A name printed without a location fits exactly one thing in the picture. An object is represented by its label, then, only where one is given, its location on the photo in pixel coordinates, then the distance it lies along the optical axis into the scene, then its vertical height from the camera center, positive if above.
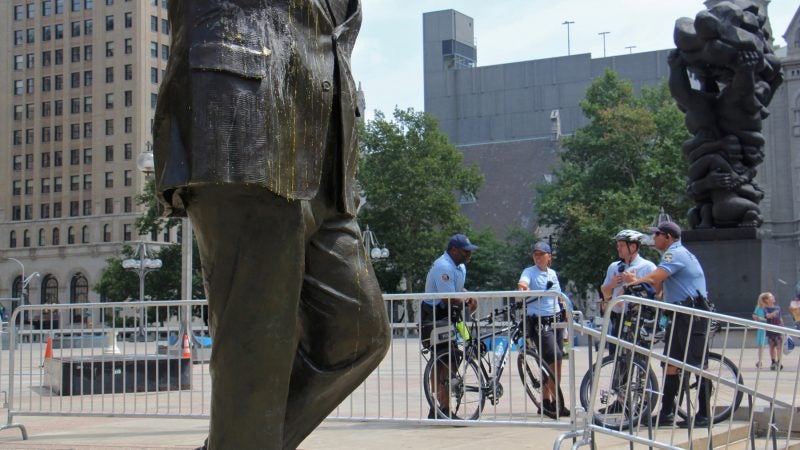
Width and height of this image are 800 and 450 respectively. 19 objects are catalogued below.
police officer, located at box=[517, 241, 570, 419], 8.66 -0.77
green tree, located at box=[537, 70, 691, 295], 60.00 +3.88
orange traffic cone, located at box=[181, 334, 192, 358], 9.24 -0.85
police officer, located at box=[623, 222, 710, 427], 9.16 -0.24
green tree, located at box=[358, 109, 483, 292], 70.75 +3.85
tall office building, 93.75 +11.18
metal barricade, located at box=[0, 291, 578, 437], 8.73 -1.01
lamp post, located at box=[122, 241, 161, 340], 48.25 -0.46
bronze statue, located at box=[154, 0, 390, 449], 3.22 +0.16
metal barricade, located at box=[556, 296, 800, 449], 6.11 -0.88
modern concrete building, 70.00 +11.60
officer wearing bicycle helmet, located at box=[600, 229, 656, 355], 10.32 -0.17
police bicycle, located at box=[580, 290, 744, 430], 6.41 -0.87
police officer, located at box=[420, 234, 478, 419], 8.82 -0.50
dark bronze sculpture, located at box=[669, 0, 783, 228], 18.61 +2.62
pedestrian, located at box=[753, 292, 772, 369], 17.60 -1.11
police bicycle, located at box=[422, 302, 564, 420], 8.91 -0.98
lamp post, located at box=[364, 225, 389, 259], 52.19 -0.10
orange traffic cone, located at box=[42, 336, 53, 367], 10.48 -0.94
